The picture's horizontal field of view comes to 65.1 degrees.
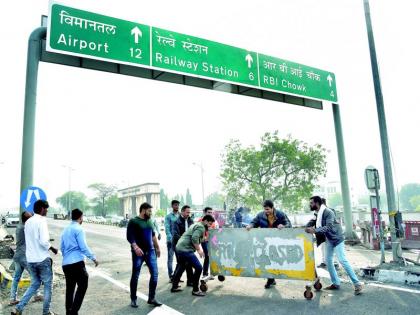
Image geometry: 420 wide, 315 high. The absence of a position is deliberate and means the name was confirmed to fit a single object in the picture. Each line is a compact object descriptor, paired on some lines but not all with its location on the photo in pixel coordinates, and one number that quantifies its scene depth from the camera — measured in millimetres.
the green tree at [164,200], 150000
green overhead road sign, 8883
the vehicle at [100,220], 58312
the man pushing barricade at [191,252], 6461
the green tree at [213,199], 147412
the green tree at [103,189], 104362
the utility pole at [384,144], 8436
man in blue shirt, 4969
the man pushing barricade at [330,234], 6316
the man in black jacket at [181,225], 7867
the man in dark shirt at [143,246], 5852
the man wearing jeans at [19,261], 6316
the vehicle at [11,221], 37625
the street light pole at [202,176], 50862
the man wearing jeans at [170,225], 7949
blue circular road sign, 7070
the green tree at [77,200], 143500
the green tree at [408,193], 157875
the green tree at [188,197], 155750
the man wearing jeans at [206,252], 7492
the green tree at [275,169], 37156
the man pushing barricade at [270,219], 7008
